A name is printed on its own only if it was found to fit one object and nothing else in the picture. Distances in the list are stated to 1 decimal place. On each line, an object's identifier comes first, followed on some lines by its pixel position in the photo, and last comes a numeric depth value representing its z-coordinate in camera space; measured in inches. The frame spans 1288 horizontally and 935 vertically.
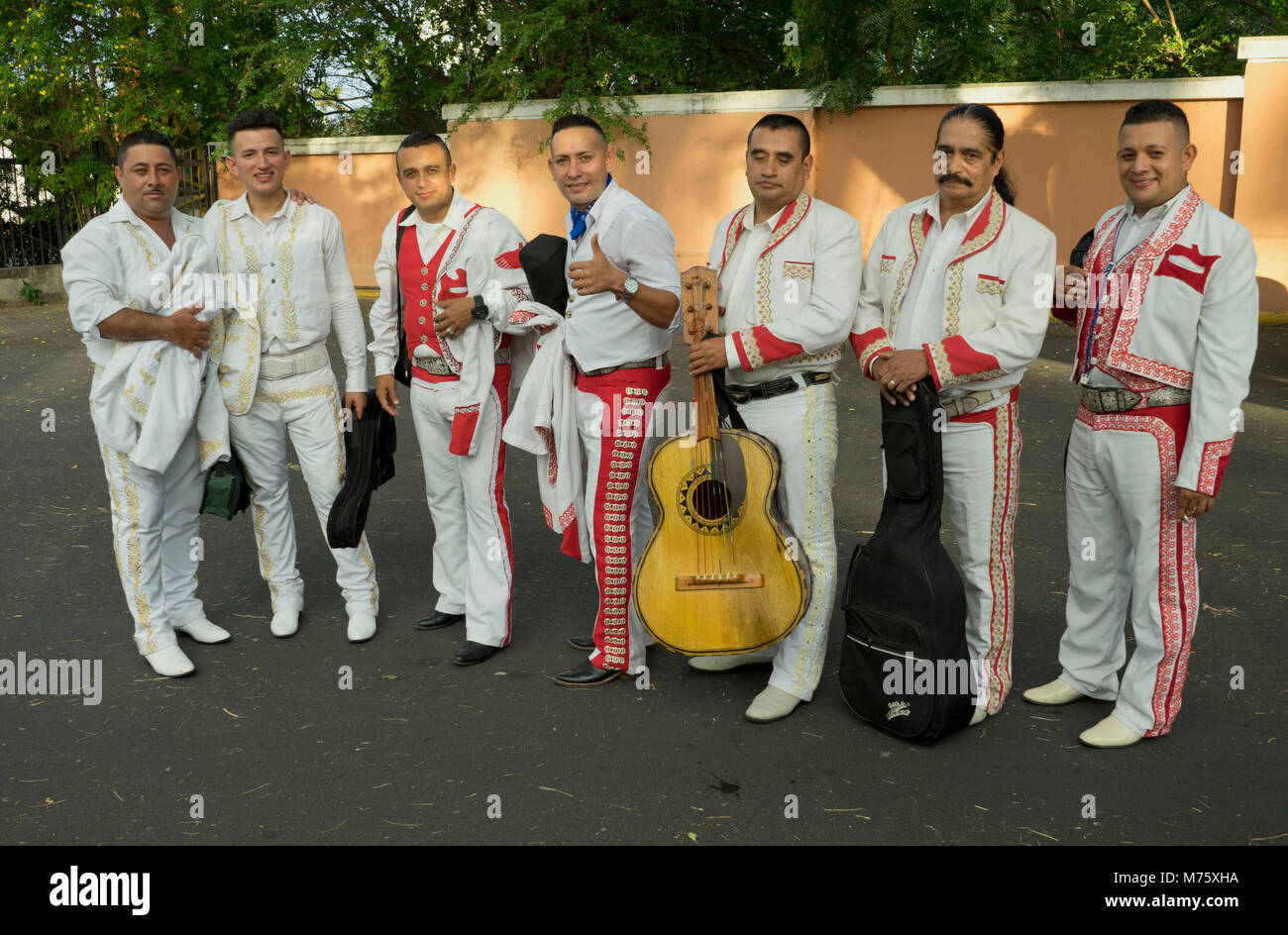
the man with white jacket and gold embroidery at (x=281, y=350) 192.7
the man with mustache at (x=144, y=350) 179.9
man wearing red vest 186.2
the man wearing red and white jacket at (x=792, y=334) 159.3
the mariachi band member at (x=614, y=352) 167.0
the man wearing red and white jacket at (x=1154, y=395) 147.2
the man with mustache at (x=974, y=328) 153.0
